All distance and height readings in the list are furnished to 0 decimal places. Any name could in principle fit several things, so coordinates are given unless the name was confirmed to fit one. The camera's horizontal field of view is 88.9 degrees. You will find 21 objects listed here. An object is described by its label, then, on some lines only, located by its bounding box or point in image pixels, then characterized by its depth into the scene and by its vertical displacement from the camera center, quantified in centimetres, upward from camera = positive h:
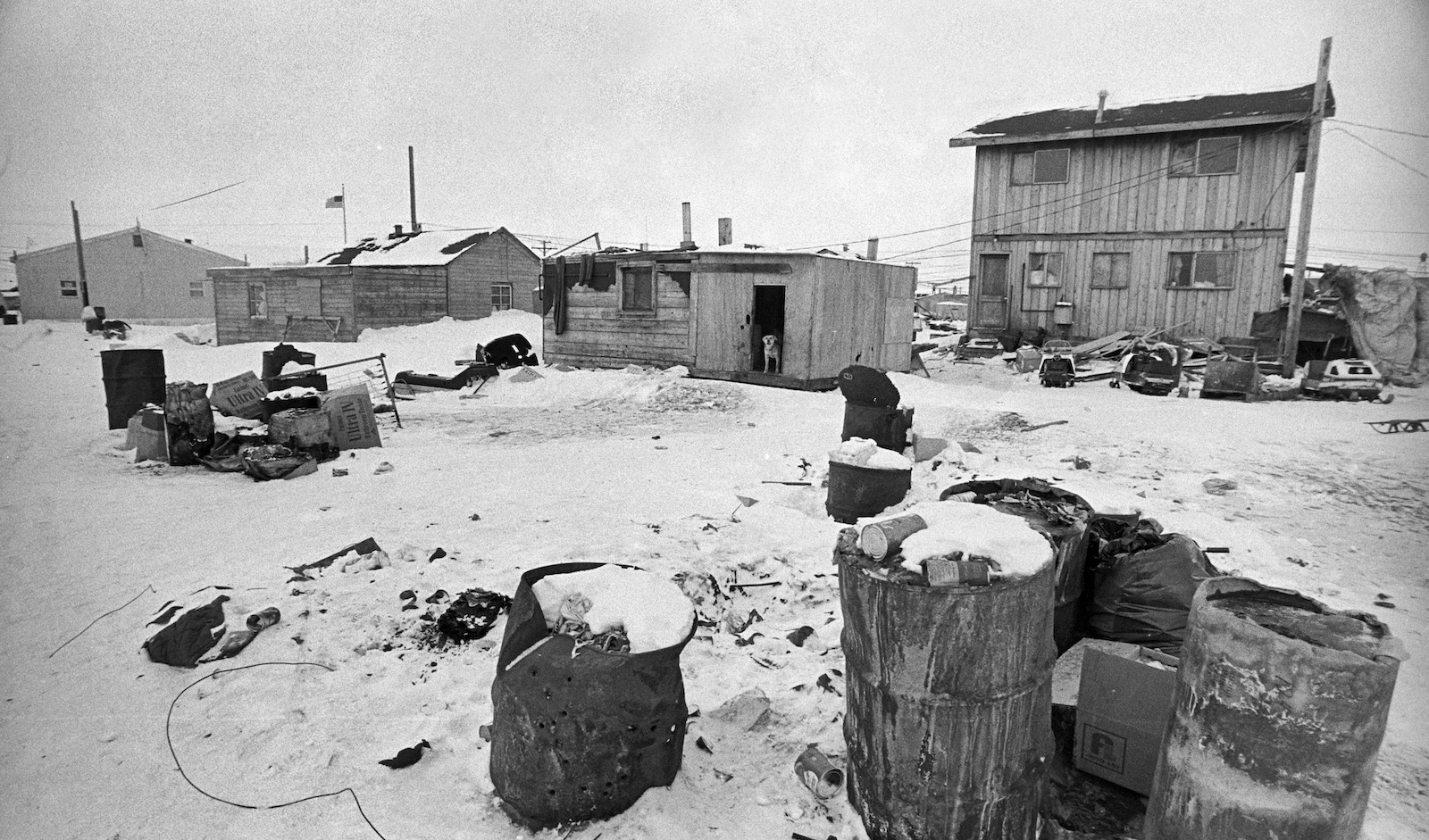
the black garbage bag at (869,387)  813 -71
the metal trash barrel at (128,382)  952 -85
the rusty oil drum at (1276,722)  213 -120
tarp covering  1578 +17
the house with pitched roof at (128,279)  3562 +186
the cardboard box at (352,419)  870 -119
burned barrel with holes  272 -145
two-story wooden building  1725 +280
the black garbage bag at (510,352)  1725 -76
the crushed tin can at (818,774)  301 -188
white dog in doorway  1509 -65
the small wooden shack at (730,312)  1473 +23
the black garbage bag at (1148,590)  362 -135
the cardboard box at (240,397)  937 -102
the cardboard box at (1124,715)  292 -159
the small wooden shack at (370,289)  2591 +111
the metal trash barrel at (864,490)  643 -147
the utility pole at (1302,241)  1534 +181
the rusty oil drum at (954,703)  256 -136
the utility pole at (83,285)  3261 +148
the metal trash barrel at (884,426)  820 -115
